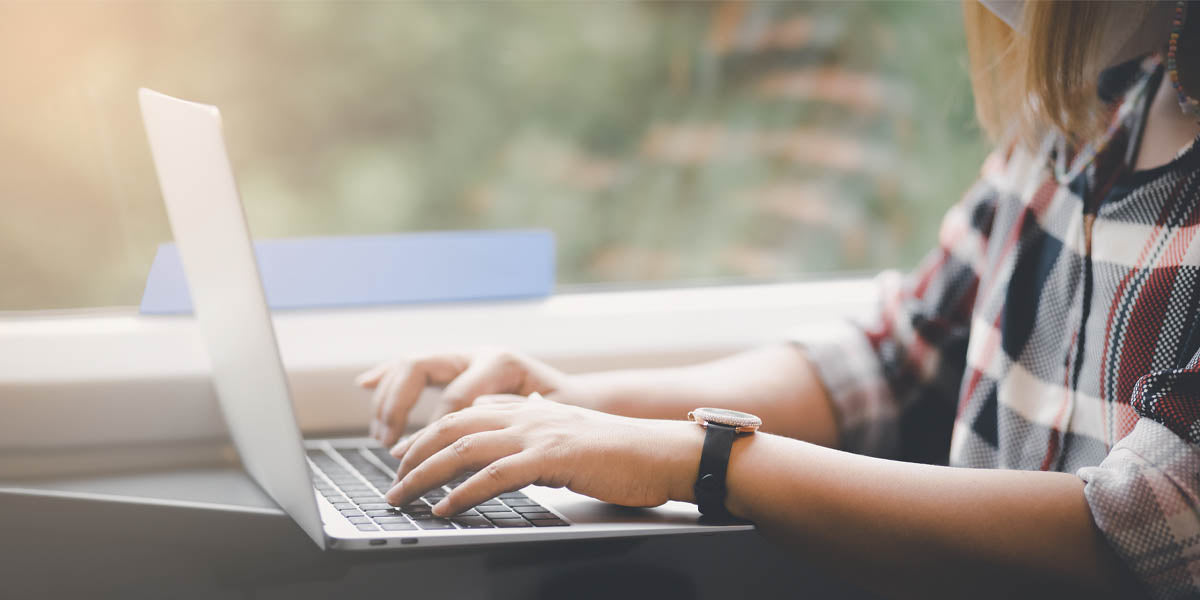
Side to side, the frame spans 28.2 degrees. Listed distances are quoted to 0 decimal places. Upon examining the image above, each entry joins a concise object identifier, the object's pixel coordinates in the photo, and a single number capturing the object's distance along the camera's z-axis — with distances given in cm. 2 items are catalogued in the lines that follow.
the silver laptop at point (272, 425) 119
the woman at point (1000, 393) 121
